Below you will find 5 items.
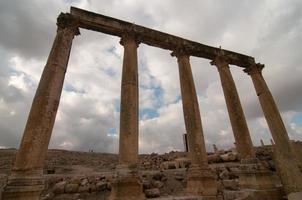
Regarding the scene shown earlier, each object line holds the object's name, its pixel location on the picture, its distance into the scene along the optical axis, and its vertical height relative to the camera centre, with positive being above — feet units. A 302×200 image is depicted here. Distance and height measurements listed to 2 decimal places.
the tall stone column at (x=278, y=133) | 31.32 +8.80
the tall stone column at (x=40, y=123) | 22.98 +7.82
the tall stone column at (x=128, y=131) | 27.04 +7.21
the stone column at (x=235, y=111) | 41.47 +13.69
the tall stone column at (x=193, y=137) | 32.89 +6.88
